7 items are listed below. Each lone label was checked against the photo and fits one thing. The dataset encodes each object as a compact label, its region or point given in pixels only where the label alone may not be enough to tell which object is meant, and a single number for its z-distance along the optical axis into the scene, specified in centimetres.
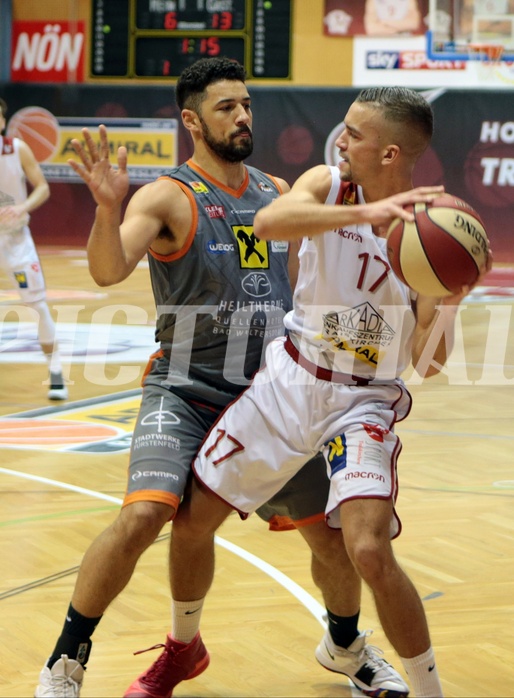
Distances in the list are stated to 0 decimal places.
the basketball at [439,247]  565
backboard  3195
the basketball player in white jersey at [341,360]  617
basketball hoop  3259
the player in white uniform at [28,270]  1513
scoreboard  3328
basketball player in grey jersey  618
